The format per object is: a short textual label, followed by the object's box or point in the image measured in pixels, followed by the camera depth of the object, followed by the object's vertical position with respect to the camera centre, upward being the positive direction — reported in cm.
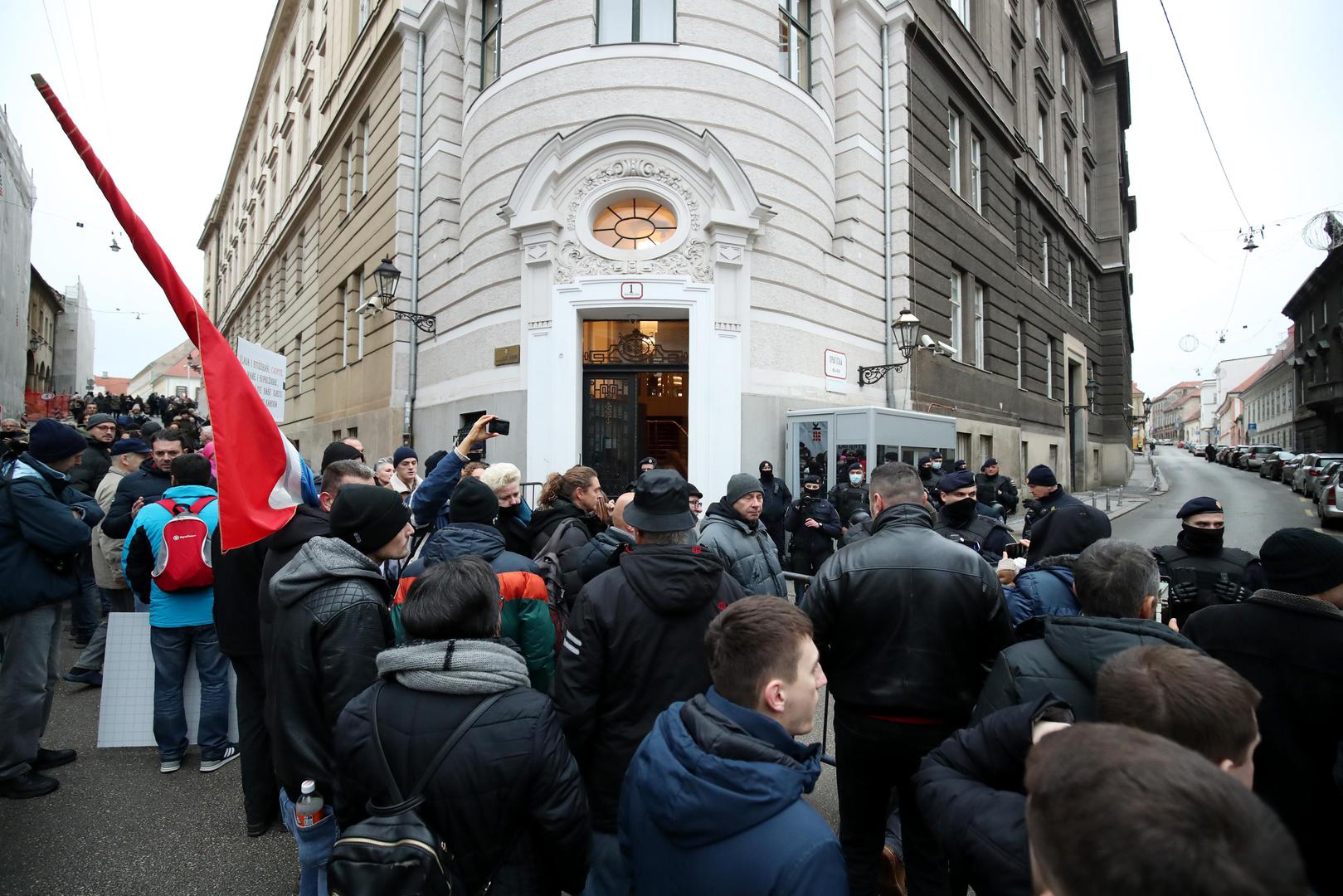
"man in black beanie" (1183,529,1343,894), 213 -68
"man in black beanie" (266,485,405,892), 250 -71
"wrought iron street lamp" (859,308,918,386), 1245 +247
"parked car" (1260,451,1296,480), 2978 +34
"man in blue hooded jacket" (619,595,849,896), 139 -68
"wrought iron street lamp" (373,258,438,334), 1219 +351
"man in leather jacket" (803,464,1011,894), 270 -77
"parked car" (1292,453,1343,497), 2008 +6
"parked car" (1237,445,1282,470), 3388 +88
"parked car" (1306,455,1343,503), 1685 -11
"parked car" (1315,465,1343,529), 1513 -72
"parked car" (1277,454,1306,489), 2712 +14
